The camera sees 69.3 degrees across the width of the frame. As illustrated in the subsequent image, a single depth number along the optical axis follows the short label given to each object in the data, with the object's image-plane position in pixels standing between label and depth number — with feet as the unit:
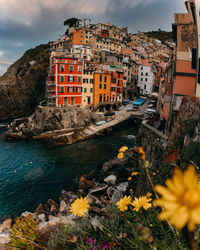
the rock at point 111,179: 42.93
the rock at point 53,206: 35.68
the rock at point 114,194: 33.71
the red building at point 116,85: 138.72
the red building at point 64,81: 108.06
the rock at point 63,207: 35.01
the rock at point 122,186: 37.04
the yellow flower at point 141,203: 7.18
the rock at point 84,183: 47.85
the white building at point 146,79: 172.00
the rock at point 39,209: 38.45
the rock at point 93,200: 32.60
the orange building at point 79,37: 175.94
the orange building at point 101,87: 127.54
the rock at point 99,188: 39.22
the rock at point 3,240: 18.43
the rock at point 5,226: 26.72
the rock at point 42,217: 29.58
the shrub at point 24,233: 13.81
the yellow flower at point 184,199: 2.18
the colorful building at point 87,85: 120.47
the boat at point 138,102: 137.34
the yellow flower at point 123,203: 7.61
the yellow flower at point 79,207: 6.97
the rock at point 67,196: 41.08
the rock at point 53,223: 18.85
